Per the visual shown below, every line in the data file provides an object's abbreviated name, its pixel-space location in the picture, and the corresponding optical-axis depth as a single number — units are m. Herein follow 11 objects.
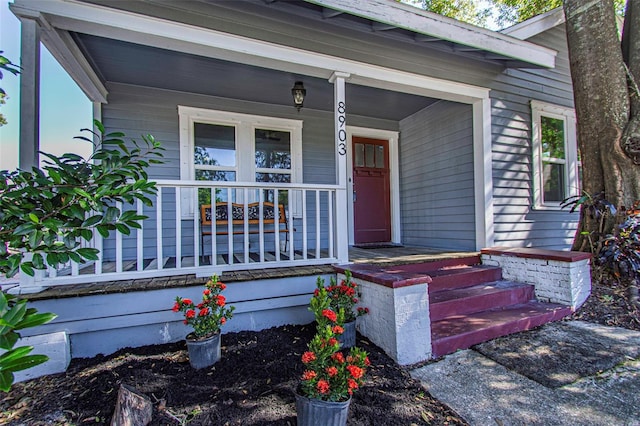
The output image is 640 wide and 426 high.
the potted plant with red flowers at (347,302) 2.33
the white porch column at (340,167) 3.12
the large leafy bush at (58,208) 1.37
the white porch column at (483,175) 4.04
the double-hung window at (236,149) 4.09
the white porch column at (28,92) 2.18
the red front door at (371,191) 5.18
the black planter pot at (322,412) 1.40
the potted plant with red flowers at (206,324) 2.04
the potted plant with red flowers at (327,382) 1.40
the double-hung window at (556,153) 4.64
